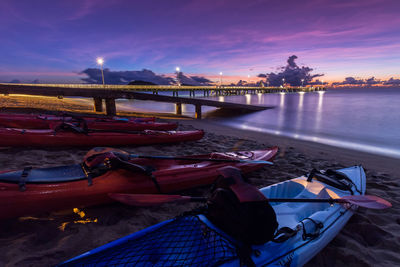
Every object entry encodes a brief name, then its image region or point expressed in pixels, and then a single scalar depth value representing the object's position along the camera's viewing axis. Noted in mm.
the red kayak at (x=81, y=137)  4586
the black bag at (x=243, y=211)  1584
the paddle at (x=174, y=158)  3222
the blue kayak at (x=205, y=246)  1585
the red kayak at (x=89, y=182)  2338
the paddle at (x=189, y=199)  2195
